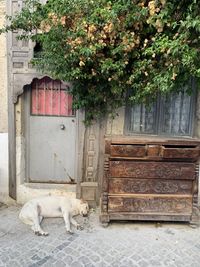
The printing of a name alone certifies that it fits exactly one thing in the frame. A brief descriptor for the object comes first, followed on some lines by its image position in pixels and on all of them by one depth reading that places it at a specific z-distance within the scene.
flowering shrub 3.55
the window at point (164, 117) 4.94
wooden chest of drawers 4.55
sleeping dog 4.63
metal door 5.06
